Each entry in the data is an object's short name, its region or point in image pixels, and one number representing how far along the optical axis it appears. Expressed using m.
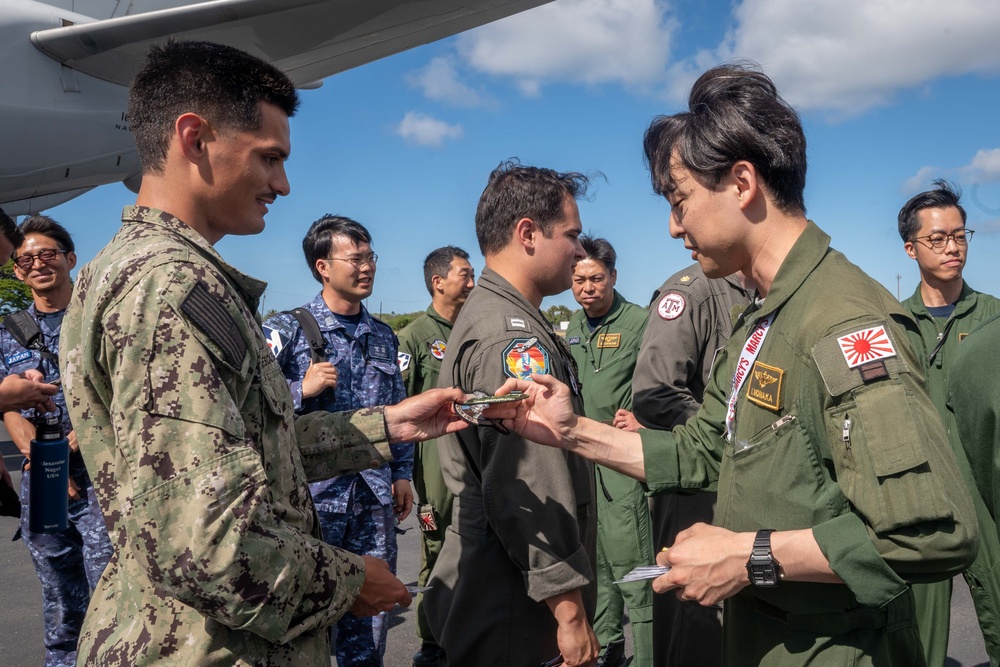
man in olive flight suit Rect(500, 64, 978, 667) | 1.42
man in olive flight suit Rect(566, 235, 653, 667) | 4.49
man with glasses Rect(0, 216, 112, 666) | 3.90
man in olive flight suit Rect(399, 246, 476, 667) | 4.88
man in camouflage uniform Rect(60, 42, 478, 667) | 1.38
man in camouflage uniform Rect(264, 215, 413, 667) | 3.85
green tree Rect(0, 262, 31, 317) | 19.53
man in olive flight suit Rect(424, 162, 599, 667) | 2.28
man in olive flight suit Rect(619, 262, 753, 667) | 3.66
